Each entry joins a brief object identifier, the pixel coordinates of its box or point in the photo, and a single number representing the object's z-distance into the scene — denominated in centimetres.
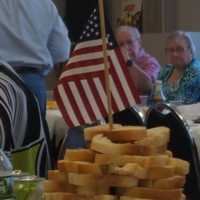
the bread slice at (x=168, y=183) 194
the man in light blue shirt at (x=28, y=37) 468
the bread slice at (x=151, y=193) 193
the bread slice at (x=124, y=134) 198
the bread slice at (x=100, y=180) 194
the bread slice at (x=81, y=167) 194
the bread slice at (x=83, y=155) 199
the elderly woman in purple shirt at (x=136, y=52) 971
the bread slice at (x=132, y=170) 193
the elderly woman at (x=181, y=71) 829
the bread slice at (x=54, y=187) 199
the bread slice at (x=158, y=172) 194
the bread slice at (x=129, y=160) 194
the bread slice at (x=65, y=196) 196
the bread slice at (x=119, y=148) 195
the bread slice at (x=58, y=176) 199
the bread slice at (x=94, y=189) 194
